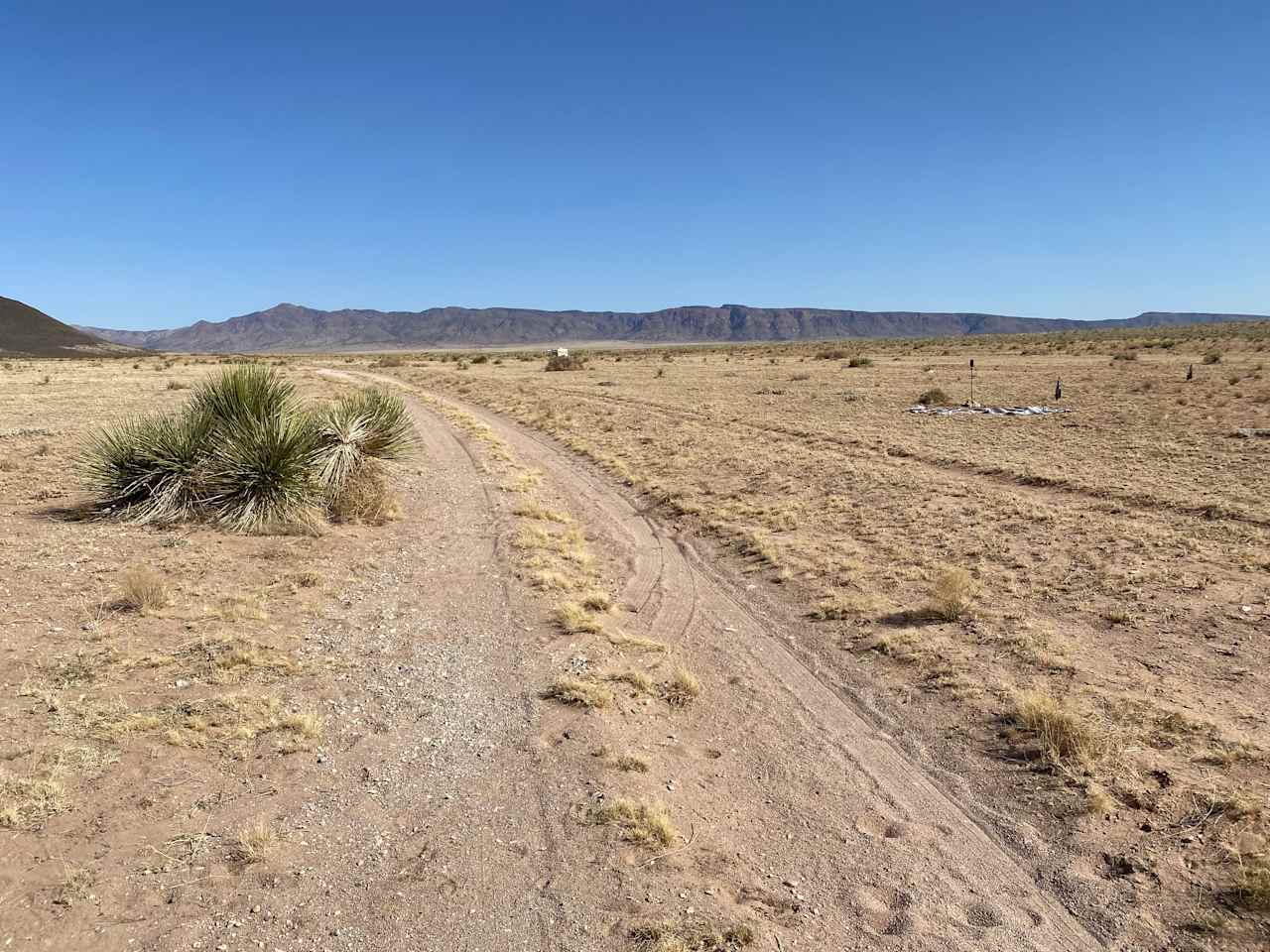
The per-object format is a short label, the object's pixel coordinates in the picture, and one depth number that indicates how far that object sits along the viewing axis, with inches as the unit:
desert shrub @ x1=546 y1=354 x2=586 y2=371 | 2429.9
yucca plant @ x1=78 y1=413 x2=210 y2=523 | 433.4
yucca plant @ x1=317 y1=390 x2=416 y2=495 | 471.5
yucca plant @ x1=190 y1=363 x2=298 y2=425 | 451.5
